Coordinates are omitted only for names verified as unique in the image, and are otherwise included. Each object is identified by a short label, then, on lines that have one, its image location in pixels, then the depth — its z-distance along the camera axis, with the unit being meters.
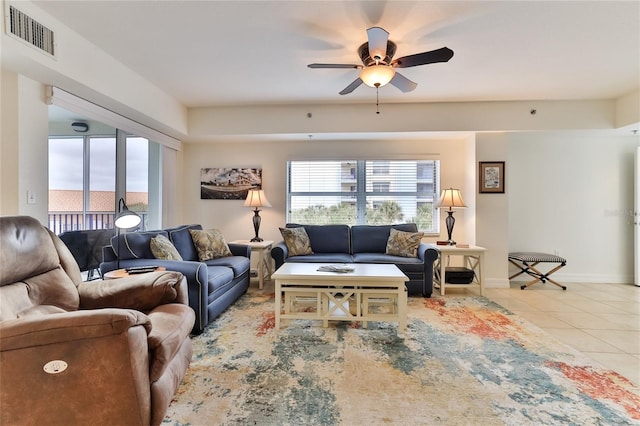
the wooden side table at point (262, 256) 3.89
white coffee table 2.47
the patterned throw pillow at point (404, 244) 3.80
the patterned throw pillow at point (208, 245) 3.37
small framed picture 4.08
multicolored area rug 1.50
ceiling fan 2.11
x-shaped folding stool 3.93
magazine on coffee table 2.68
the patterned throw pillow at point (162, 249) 2.72
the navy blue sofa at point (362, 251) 3.52
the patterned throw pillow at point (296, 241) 3.93
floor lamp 2.08
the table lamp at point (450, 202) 3.99
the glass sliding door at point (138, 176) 3.62
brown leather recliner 1.05
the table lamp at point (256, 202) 4.29
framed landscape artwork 4.68
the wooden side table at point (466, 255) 3.68
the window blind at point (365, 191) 4.61
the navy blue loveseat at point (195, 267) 2.44
